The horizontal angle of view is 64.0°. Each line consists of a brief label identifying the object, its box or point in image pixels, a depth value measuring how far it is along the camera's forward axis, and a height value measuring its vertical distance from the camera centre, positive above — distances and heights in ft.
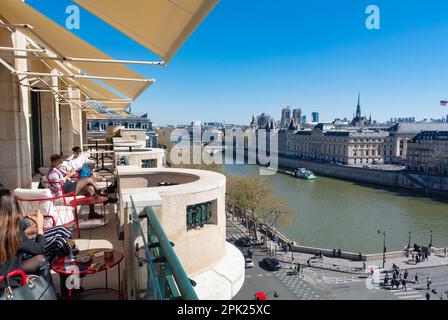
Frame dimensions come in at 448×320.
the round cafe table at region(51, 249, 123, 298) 10.28 -4.02
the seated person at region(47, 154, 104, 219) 18.15 -2.71
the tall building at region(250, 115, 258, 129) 472.93 +10.11
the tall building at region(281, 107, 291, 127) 490.49 +22.16
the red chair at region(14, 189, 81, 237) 14.80 -3.04
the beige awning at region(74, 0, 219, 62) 8.90 +3.36
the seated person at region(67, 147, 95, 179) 22.81 -2.18
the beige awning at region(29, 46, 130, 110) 29.81 +4.83
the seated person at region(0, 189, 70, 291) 7.61 -2.63
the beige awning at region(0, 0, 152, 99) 16.44 +4.67
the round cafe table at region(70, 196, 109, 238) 16.29 -3.33
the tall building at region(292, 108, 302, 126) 473.67 +21.99
